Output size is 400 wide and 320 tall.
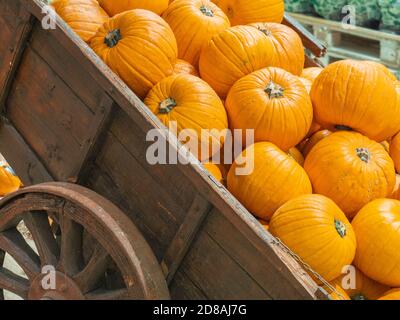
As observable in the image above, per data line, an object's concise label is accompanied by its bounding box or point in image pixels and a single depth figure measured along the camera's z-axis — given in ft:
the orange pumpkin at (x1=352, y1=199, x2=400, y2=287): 7.62
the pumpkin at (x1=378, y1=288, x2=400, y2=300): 7.67
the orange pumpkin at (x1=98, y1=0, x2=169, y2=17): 9.82
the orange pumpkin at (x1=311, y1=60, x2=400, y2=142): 8.59
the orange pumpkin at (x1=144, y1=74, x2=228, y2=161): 8.38
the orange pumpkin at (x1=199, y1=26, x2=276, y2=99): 9.04
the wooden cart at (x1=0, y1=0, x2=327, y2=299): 6.96
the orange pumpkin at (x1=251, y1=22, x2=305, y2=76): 9.46
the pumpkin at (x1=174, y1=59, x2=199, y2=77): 9.32
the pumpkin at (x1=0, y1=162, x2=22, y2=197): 13.52
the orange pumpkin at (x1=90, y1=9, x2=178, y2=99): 8.72
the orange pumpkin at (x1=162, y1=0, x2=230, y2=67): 9.62
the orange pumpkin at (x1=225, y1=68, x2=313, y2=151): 8.45
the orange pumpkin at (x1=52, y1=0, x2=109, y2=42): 9.46
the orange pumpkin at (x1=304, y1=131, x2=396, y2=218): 8.15
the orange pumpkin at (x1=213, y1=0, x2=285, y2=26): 10.53
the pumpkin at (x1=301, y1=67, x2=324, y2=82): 10.34
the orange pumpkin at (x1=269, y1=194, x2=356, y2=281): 7.31
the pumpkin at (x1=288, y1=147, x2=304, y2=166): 8.97
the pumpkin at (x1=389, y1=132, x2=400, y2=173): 9.09
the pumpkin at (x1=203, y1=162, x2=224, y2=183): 8.50
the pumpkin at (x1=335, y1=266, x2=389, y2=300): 7.81
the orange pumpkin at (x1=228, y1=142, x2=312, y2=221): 8.03
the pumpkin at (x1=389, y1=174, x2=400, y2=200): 8.78
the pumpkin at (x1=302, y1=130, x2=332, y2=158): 9.08
